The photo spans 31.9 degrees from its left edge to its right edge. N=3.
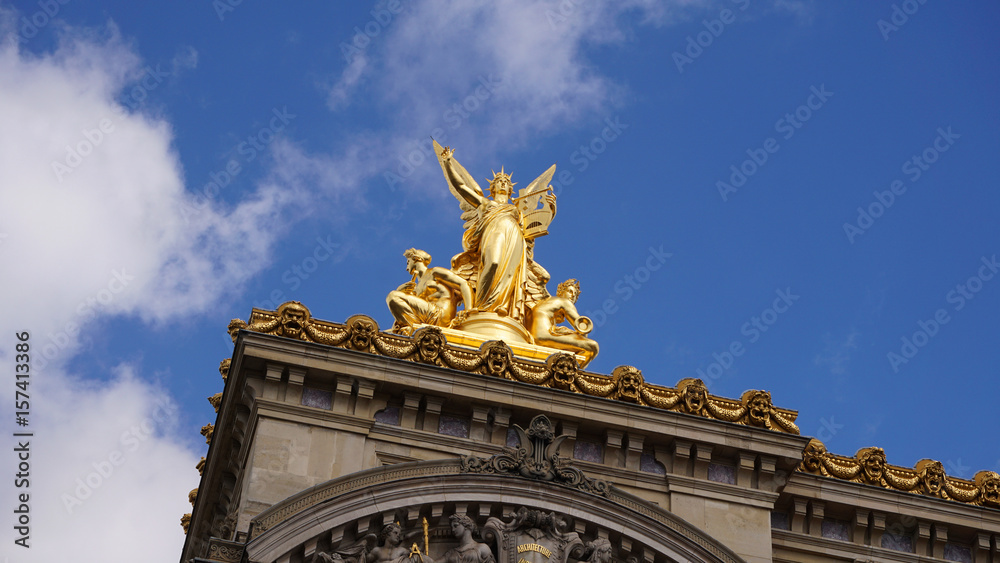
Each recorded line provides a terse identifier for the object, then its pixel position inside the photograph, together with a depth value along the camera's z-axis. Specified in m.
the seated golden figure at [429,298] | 33.97
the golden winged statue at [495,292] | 33.84
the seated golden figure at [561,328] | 33.94
